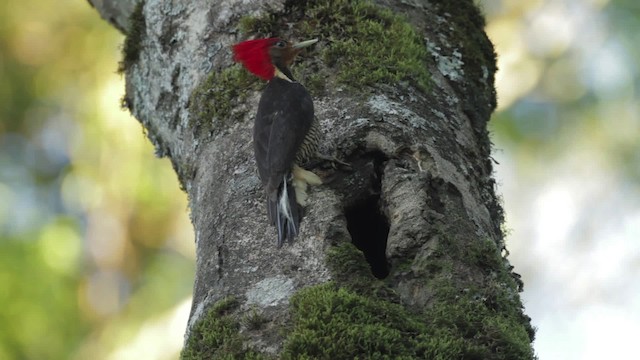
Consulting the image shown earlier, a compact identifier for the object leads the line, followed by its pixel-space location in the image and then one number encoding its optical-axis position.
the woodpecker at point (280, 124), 6.21
